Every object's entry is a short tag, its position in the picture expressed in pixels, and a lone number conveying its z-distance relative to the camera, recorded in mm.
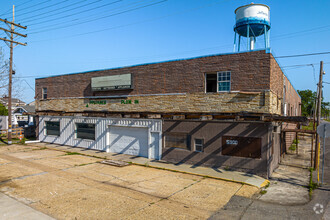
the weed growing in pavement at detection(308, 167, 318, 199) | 10982
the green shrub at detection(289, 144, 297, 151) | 24134
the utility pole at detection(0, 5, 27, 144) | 24672
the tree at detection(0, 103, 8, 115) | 48809
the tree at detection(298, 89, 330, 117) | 86125
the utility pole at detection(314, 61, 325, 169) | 14566
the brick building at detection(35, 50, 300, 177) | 13883
